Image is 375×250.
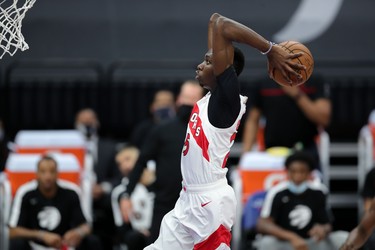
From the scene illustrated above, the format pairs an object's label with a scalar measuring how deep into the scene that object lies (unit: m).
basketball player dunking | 11.46
